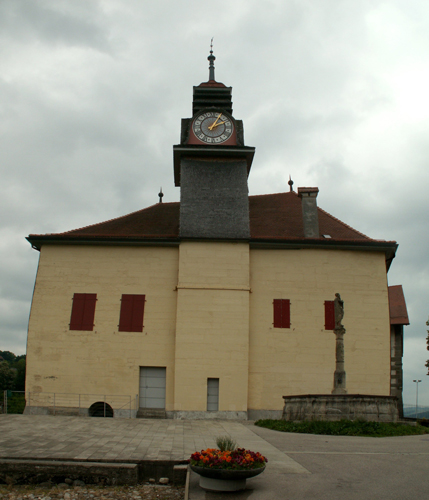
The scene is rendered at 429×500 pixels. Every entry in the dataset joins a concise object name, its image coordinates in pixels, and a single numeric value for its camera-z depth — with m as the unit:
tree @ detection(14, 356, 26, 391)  51.24
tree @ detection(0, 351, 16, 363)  106.26
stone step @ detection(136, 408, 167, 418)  17.45
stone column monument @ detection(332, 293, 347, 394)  14.12
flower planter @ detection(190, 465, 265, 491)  5.30
